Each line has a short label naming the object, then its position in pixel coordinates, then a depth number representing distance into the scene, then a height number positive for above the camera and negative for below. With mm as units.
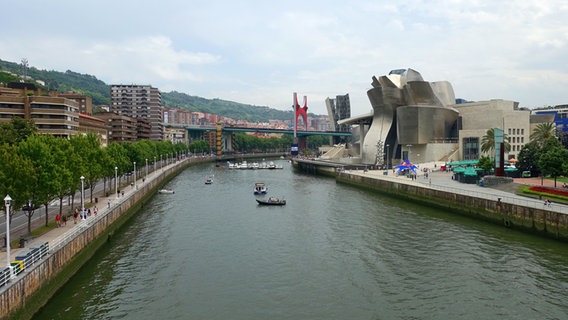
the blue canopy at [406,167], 80988 -3390
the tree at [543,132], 75688 +2844
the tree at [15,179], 27786 -1820
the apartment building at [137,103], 196750 +21469
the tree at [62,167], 33750 -1445
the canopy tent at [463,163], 81150 -2777
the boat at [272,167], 144000 -5808
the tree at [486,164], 70188 -2541
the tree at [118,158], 65238 -1206
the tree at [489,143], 84625 +1076
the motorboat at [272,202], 61219 -7411
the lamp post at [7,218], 20947 -3450
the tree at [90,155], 47938 -597
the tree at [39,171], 31125 -1566
